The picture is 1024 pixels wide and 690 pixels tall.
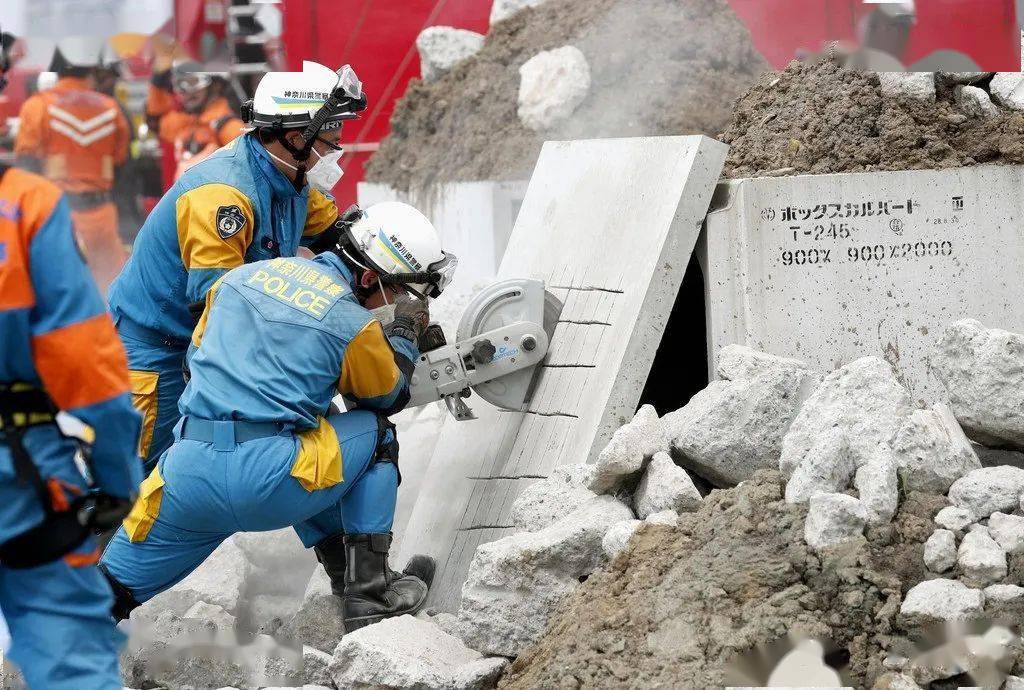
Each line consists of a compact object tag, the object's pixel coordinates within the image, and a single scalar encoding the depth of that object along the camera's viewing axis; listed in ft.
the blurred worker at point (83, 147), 72.64
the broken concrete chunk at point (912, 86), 38.27
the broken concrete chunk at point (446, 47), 64.85
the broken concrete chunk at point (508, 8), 65.36
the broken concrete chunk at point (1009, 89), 38.24
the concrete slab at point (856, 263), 34.50
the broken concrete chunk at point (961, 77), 38.55
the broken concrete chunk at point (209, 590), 35.47
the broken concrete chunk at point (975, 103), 37.86
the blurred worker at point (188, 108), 76.79
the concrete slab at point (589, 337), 33.42
